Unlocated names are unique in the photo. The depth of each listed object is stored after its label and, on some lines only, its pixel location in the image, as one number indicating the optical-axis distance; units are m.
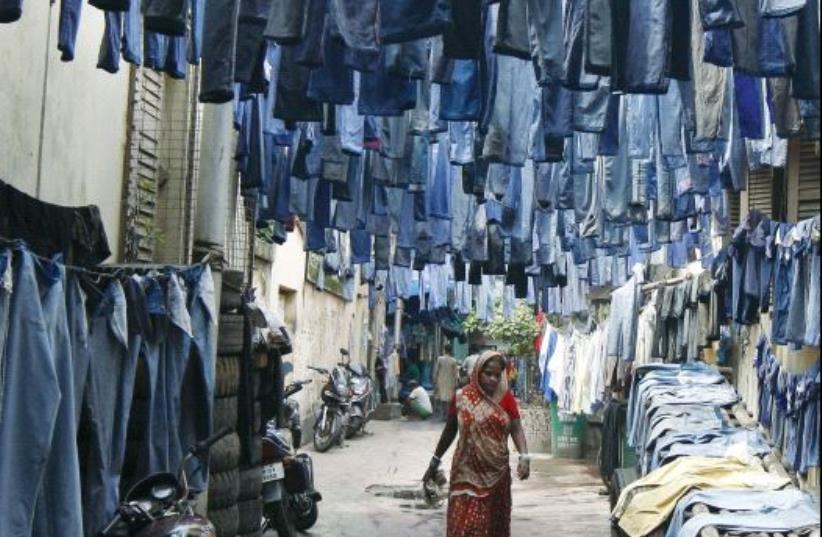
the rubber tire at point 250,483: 7.82
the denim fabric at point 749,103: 5.87
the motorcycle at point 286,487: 8.79
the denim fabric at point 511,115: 6.07
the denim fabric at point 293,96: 5.81
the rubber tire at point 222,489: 7.18
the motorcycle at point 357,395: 19.45
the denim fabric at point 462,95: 5.81
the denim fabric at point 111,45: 5.59
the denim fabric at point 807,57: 4.78
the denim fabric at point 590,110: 6.21
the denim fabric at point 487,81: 5.80
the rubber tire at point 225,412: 7.18
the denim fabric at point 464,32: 4.92
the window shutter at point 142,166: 8.50
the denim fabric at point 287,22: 4.59
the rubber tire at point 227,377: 7.25
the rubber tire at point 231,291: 7.68
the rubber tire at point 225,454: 7.19
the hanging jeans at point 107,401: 5.38
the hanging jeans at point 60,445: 4.81
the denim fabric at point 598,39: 4.95
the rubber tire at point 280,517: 8.89
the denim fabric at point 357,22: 4.68
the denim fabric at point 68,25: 5.05
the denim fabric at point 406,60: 5.32
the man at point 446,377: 26.34
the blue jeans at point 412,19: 4.61
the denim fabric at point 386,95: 5.74
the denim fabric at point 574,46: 5.07
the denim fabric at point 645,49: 4.97
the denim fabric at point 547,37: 5.19
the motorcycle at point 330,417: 17.11
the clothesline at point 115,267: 5.34
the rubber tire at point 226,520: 7.29
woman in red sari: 6.68
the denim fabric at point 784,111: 5.65
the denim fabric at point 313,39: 4.89
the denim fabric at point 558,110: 6.18
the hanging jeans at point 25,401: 4.52
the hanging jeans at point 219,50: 4.82
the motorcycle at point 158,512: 4.59
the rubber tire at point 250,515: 7.86
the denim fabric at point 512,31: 4.88
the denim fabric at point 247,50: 5.34
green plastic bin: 17.84
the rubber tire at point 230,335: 7.44
